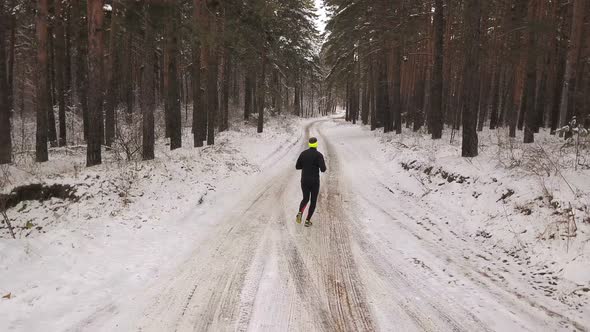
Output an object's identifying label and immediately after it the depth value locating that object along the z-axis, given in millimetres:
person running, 8039
